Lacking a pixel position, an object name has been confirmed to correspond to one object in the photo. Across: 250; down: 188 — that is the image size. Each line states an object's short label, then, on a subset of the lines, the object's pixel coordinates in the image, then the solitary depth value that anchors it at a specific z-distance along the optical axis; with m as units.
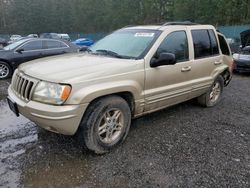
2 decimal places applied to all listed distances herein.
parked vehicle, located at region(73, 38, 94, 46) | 15.56
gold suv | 2.41
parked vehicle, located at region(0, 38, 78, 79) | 6.93
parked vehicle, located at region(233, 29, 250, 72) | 7.56
